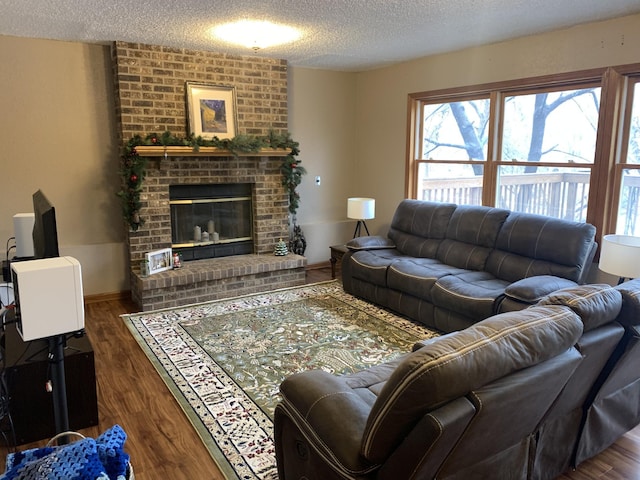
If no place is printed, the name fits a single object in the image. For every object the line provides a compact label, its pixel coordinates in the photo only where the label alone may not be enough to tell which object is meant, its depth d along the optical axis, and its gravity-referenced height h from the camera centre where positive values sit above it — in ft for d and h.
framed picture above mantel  16.40 +1.89
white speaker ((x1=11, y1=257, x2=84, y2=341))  5.82 -1.64
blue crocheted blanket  4.91 -3.19
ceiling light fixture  12.92 +3.78
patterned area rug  8.66 -4.71
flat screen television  8.26 -1.18
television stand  8.36 -4.00
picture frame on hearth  15.52 -3.18
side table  18.44 -3.52
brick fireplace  15.35 -0.07
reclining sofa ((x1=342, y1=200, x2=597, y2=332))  12.05 -2.91
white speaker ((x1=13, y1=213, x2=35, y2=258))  11.94 -1.72
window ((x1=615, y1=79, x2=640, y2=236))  12.28 -0.31
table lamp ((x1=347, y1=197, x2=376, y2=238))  18.16 -1.71
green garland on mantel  15.17 +0.50
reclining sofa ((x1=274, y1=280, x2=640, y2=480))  4.66 -2.84
